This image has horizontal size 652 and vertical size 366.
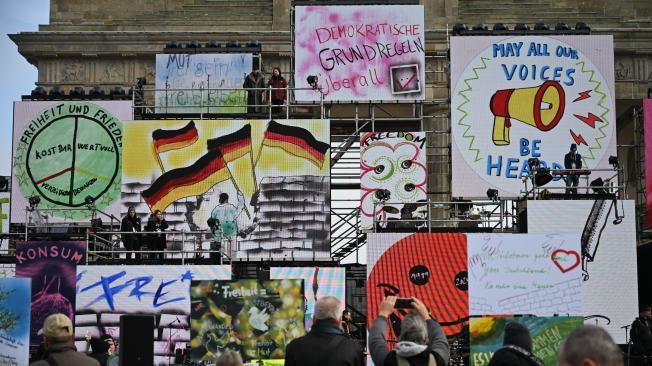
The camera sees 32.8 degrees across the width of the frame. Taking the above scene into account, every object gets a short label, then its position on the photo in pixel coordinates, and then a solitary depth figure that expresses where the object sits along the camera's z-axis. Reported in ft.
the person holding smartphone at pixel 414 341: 25.96
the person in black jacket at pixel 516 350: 26.04
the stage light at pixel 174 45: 109.50
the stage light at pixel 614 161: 78.09
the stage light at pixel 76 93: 102.42
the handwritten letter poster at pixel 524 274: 64.95
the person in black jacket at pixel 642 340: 64.64
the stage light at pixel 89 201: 87.09
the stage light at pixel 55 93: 102.17
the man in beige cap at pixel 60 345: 26.00
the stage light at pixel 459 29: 100.53
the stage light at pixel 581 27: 101.65
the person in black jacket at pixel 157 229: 81.41
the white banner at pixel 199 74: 105.09
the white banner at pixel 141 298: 71.67
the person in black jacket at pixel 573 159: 94.63
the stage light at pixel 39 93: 101.93
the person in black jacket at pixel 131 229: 82.12
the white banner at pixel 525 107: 96.07
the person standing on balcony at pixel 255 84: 96.67
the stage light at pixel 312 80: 93.20
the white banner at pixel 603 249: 73.72
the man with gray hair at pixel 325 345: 27.68
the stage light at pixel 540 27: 101.14
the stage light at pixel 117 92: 103.71
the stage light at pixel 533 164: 76.64
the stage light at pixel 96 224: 80.23
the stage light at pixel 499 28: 100.89
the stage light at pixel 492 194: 78.62
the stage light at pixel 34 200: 82.94
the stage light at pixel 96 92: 102.68
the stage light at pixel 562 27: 101.14
